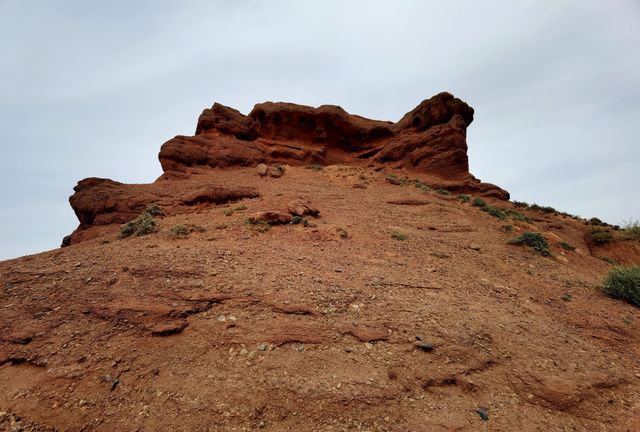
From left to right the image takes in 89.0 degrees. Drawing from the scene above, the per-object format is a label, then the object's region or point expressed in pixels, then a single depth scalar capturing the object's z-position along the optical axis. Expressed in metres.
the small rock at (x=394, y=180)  17.61
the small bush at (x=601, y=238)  18.58
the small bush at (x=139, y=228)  9.64
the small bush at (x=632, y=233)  18.25
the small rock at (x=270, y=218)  9.66
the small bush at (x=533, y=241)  10.47
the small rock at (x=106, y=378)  3.72
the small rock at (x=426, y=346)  4.46
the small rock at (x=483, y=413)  3.64
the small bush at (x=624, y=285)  7.28
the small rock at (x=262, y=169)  17.41
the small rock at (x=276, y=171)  17.56
